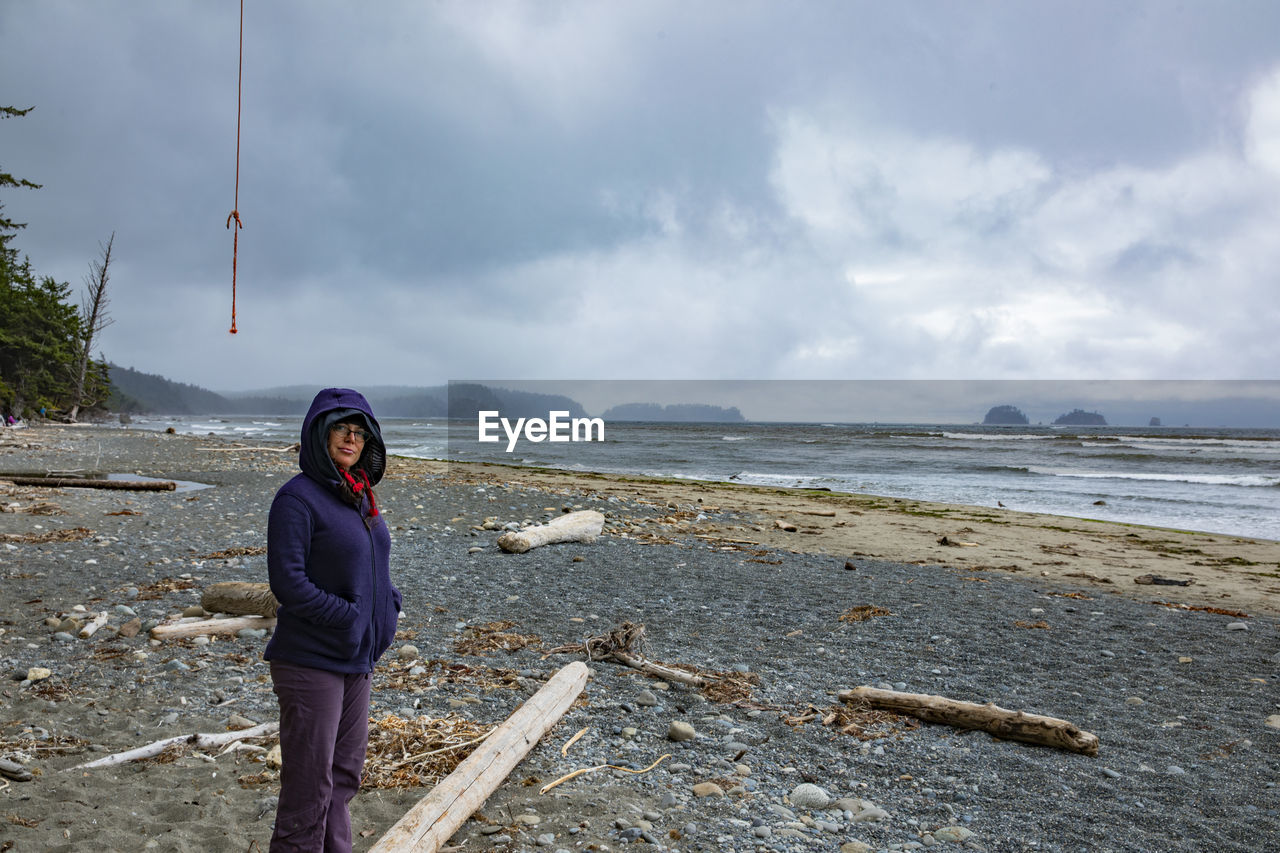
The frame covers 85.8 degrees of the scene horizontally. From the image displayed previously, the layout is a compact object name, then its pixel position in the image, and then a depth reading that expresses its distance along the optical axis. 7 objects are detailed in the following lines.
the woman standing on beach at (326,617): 2.70
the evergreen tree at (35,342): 42.25
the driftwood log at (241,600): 6.73
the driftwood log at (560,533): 10.98
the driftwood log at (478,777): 3.21
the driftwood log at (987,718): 4.73
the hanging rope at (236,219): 6.05
